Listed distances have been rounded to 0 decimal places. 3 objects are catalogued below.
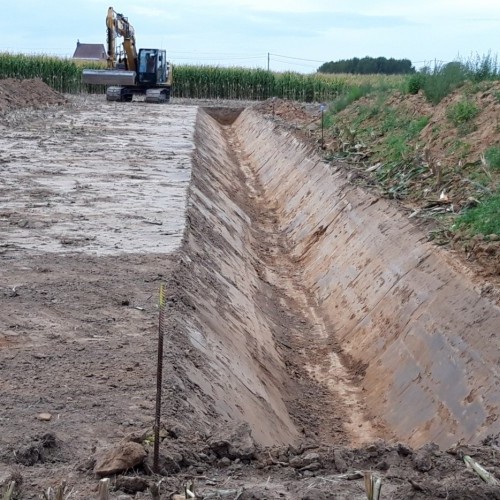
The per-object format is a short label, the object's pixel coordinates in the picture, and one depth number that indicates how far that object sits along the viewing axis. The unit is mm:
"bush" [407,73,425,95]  18934
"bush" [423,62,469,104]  16781
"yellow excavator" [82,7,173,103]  36375
